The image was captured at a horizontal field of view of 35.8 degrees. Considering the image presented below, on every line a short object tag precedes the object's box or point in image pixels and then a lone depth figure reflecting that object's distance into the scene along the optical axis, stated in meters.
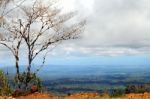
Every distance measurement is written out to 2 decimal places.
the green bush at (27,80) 24.08
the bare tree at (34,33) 24.01
